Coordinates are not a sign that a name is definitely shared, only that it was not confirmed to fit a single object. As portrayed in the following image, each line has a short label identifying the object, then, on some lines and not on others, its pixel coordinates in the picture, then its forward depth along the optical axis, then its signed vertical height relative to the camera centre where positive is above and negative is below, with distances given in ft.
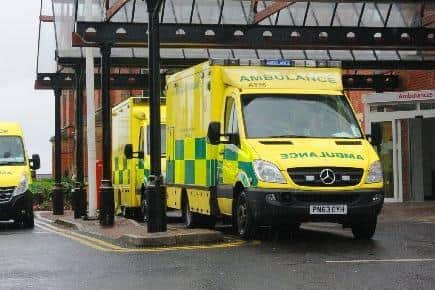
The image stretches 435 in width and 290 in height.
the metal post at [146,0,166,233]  42.50 +1.68
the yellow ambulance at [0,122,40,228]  56.65 -0.39
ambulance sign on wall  75.00 +6.45
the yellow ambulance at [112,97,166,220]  64.95 +1.03
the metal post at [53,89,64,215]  78.28 +0.37
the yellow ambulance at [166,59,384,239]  38.52 +0.86
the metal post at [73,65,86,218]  67.36 +2.08
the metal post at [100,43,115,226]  56.70 +1.40
